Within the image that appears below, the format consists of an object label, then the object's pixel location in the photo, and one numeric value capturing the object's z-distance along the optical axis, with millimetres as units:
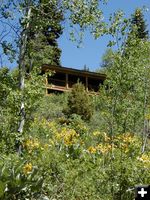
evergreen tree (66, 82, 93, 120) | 22974
